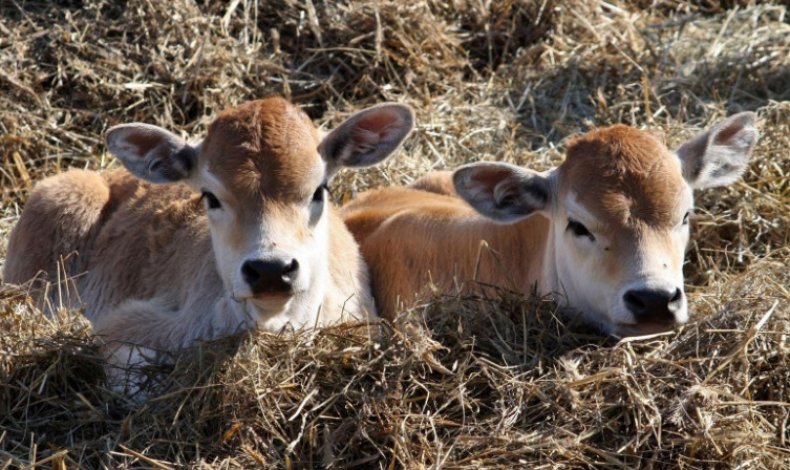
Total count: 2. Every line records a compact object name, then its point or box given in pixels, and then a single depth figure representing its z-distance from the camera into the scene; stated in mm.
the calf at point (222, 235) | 13500
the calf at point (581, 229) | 13047
